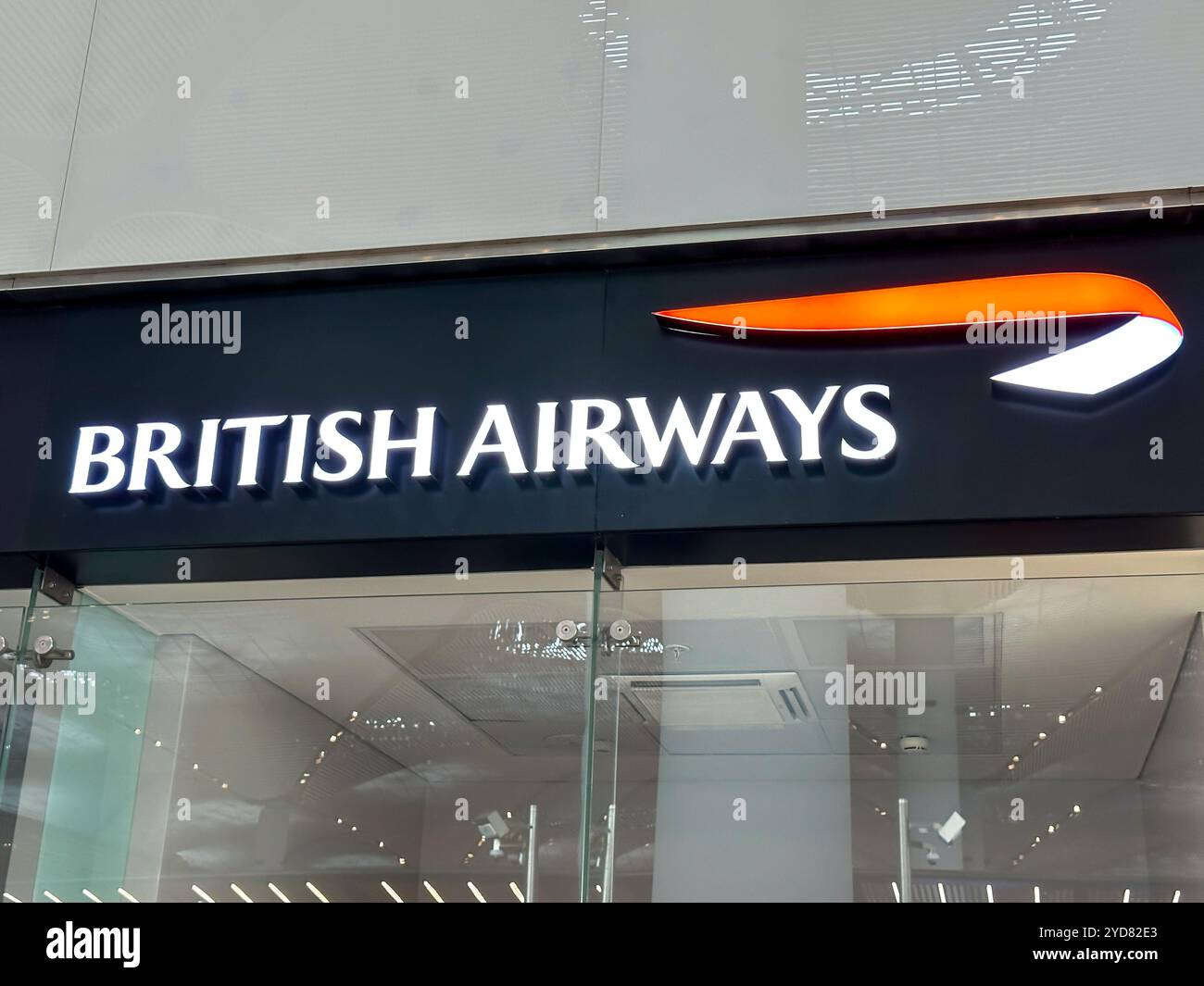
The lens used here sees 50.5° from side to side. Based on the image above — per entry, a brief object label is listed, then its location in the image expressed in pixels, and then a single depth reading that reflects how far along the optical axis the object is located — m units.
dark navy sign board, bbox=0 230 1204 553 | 3.83
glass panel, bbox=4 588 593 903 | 3.64
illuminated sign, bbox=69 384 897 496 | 4.00
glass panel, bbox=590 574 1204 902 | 3.30
